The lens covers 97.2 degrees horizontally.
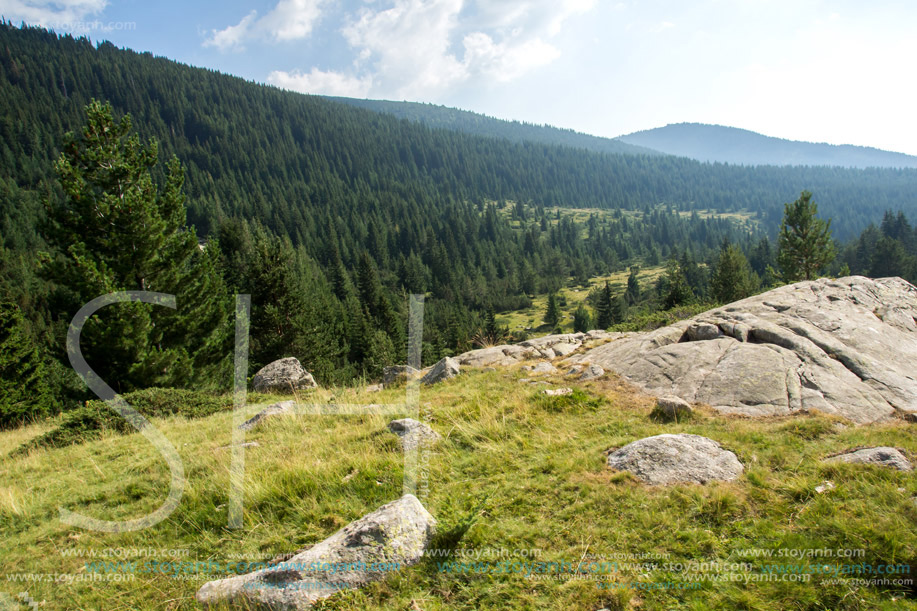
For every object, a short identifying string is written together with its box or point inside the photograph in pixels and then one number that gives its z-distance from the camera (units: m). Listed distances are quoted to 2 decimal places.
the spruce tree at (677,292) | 43.40
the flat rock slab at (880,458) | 5.47
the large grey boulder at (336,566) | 4.19
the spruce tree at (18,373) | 22.97
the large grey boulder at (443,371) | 14.55
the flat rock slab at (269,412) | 9.84
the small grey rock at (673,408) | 8.62
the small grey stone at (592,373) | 12.06
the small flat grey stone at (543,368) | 13.53
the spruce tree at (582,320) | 101.29
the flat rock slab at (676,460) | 5.94
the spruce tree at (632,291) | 130.50
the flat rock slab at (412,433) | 7.49
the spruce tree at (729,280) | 49.47
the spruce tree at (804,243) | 44.00
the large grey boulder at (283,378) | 15.55
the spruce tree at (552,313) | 111.44
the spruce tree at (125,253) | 17.34
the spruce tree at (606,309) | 81.31
